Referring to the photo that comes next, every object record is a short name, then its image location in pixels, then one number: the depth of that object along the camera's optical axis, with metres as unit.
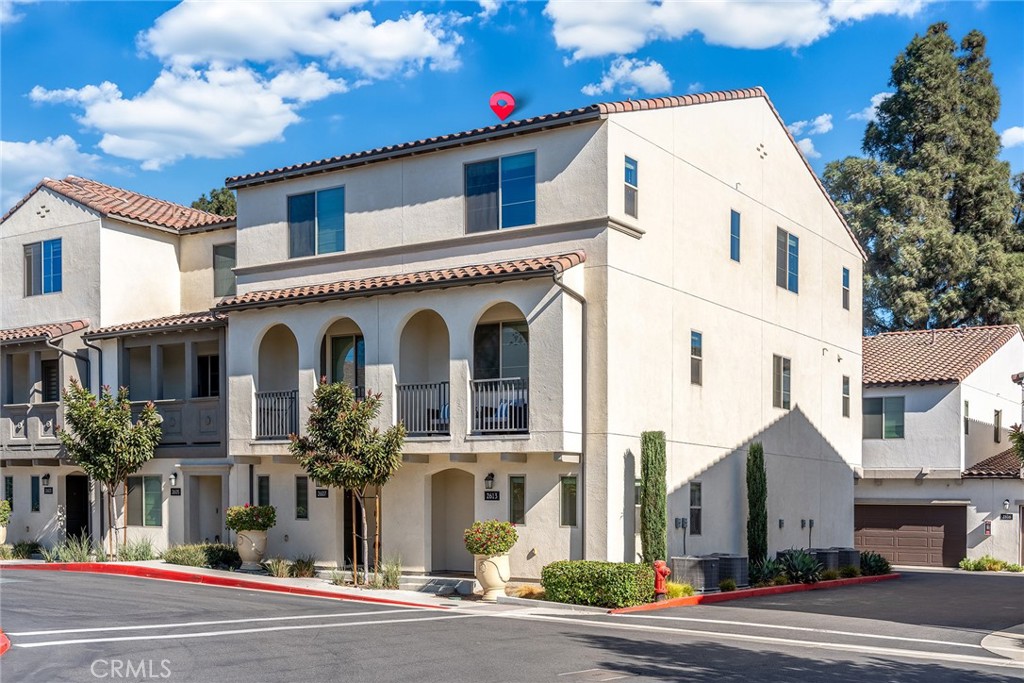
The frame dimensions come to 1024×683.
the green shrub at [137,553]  28.73
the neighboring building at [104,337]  30.00
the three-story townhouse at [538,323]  23.38
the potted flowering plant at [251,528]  26.31
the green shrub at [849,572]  31.16
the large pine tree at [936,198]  50.03
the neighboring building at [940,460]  38.94
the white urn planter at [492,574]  22.66
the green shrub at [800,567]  28.44
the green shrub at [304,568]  25.89
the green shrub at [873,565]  32.75
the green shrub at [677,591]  22.94
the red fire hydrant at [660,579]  22.70
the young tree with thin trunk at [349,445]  23.94
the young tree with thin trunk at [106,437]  28.70
